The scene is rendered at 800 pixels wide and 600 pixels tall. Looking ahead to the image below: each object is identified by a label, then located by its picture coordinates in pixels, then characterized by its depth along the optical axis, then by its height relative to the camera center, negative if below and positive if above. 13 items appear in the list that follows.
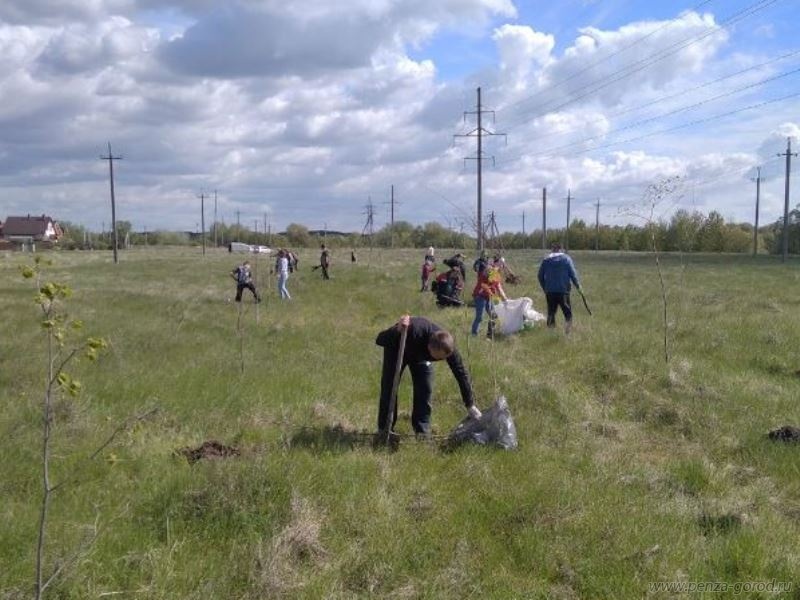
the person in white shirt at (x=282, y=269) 22.16 -0.99
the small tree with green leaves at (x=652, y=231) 11.11 +0.08
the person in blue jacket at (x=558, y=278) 13.71 -0.76
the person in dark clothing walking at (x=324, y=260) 30.50 -0.98
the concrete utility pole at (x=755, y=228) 71.78 +0.88
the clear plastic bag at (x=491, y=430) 6.78 -1.74
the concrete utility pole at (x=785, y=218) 57.04 +1.44
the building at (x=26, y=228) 109.00 +1.03
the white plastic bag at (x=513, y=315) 14.38 -1.51
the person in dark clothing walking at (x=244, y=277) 19.81 -1.09
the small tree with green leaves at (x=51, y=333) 2.99 -0.41
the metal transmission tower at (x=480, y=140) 37.66 +4.86
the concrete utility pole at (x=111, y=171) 55.53 +4.69
